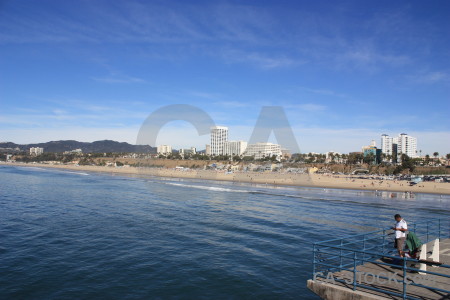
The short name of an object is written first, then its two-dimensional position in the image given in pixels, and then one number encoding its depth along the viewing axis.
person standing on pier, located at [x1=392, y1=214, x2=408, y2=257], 11.00
